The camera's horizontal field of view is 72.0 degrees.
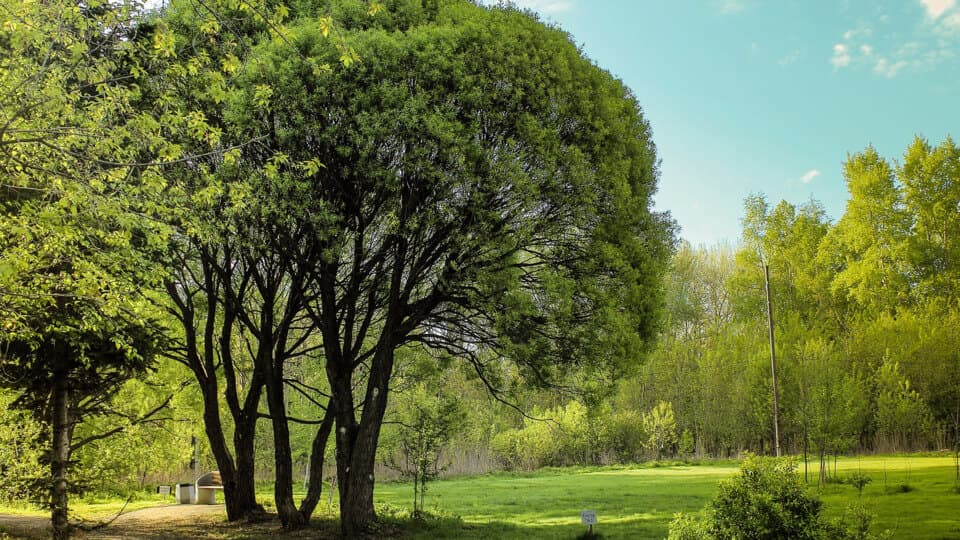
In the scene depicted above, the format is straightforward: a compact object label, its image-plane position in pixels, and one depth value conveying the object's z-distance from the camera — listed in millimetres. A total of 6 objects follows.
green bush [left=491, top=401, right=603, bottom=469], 37281
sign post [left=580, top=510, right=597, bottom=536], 11879
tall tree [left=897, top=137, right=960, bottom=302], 36156
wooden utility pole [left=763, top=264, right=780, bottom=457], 20762
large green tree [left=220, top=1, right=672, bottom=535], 11461
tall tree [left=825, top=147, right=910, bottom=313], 37062
